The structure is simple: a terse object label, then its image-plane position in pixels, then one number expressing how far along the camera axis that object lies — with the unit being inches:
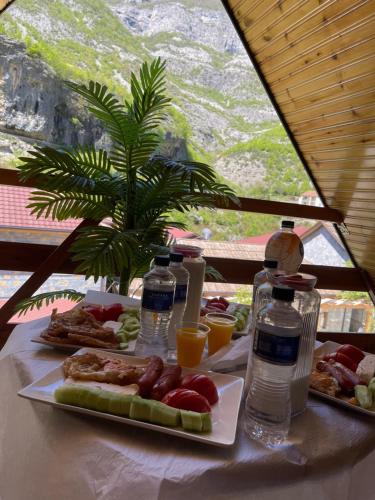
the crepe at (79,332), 43.2
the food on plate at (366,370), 41.1
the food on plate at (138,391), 29.2
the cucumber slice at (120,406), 29.7
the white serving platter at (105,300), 49.8
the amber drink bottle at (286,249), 49.3
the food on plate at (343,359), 45.3
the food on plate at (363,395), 36.2
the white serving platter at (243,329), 53.2
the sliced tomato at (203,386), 33.7
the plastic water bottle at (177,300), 44.7
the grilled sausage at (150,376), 33.3
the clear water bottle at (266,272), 44.4
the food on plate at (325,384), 38.6
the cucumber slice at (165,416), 28.9
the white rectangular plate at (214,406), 28.1
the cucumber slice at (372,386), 37.3
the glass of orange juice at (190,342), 40.7
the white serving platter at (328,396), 35.3
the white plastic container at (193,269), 46.4
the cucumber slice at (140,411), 29.2
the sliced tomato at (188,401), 30.9
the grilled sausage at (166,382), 32.9
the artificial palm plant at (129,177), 79.5
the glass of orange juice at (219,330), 45.9
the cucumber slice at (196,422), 28.6
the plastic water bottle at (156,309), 40.4
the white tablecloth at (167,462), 25.3
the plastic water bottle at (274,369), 29.5
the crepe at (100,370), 34.2
